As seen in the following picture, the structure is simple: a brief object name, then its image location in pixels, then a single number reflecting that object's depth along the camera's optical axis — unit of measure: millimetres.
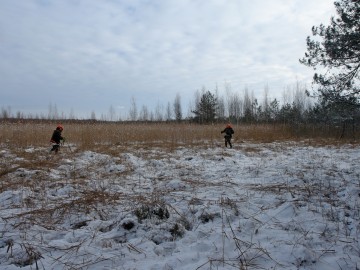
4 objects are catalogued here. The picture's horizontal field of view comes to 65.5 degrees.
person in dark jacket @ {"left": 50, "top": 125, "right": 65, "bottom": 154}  8766
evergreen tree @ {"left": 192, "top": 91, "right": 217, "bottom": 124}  35000
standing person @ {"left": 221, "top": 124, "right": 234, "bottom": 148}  11539
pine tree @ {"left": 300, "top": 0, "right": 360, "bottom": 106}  6086
